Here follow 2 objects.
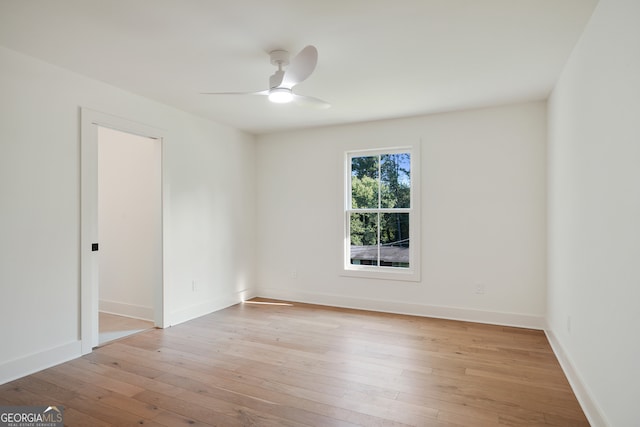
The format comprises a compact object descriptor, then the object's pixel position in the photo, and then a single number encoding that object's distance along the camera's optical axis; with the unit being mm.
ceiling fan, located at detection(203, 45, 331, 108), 2309
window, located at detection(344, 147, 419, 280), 4625
